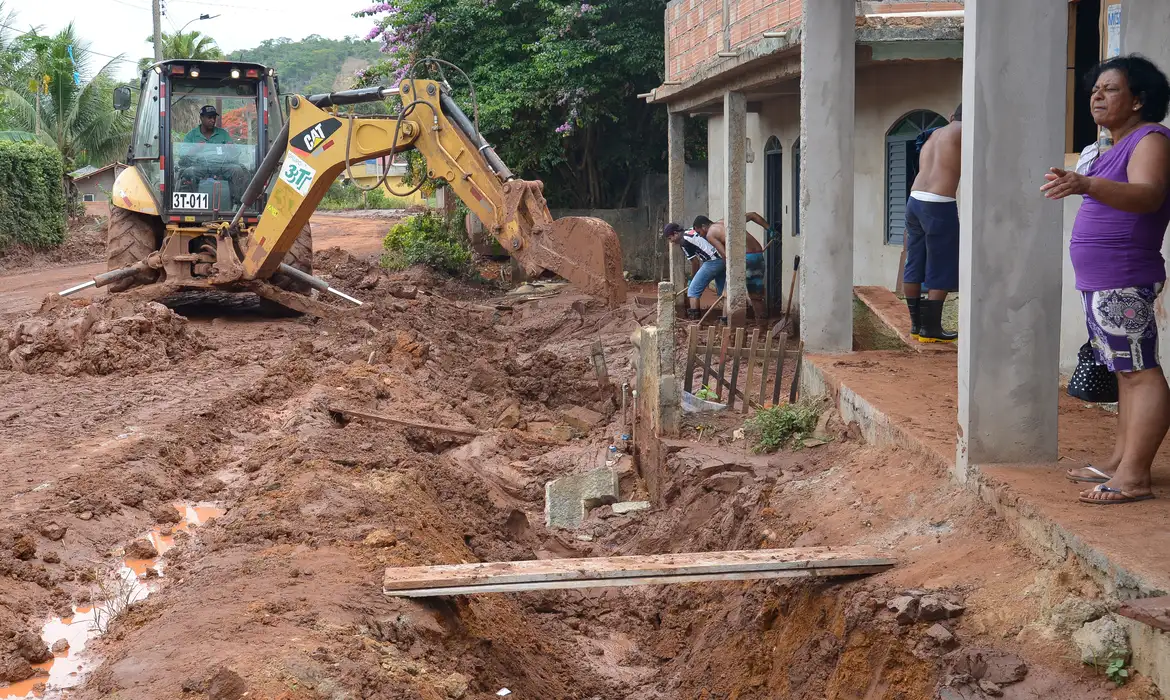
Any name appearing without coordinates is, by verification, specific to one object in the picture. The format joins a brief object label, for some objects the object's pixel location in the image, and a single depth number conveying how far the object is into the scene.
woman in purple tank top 4.47
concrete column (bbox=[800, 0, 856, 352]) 8.70
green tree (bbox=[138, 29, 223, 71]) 39.78
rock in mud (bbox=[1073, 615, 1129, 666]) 3.61
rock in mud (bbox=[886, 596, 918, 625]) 4.27
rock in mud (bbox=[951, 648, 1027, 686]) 3.76
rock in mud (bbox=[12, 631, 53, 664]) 4.80
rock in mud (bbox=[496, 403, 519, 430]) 10.42
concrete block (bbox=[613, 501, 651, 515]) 8.36
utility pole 28.84
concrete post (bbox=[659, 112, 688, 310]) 17.70
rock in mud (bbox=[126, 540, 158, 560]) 6.40
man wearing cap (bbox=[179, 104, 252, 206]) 13.99
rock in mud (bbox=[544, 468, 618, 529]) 8.45
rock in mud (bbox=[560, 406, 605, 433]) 10.47
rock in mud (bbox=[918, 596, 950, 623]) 4.20
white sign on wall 6.82
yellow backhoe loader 11.66
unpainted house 7.53
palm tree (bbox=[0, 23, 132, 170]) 29.94
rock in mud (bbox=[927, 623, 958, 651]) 4.05
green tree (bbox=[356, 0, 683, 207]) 20.95
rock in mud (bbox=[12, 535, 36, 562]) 5.82
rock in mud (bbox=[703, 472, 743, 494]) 7.30
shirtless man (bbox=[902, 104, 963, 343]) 8.22
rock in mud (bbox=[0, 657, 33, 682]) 4.62
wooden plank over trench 4.85
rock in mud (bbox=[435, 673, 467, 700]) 4.61
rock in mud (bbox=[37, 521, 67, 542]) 6.25
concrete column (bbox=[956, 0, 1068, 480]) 5.00
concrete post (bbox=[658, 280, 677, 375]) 8.21
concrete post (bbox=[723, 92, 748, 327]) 13.52
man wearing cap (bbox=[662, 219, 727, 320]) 15.14
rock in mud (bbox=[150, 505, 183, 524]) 7.07
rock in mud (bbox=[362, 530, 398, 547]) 5.96
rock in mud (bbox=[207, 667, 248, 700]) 3.94
